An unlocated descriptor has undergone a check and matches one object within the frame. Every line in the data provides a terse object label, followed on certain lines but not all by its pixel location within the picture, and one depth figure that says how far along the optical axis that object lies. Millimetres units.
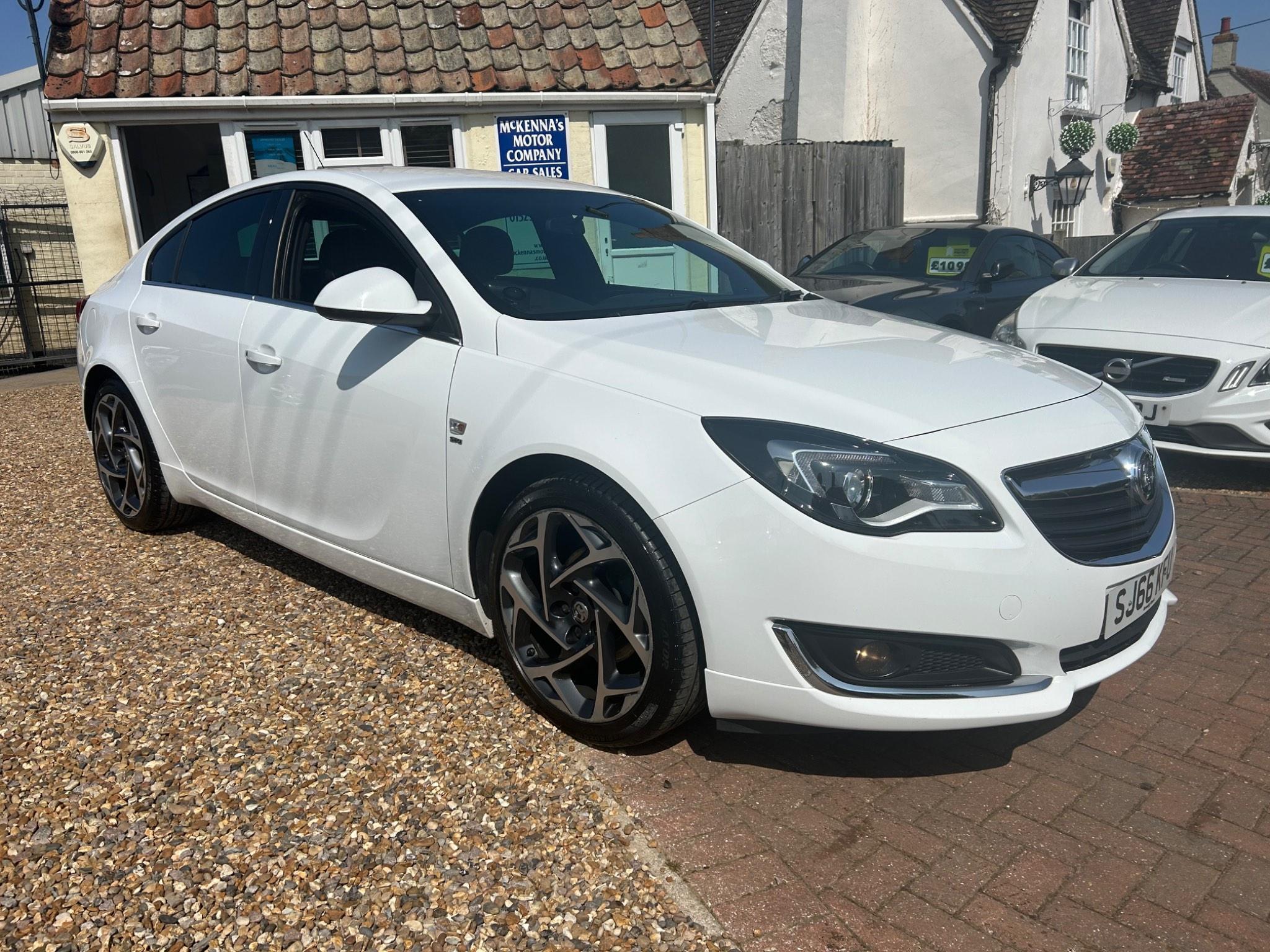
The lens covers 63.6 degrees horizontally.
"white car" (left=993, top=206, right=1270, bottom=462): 5527
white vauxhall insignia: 2521
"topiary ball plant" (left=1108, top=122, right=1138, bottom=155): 21125
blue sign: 10305
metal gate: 11789
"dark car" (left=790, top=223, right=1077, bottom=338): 8219
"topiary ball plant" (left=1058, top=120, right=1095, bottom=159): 19094
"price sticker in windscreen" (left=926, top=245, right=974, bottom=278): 8656
